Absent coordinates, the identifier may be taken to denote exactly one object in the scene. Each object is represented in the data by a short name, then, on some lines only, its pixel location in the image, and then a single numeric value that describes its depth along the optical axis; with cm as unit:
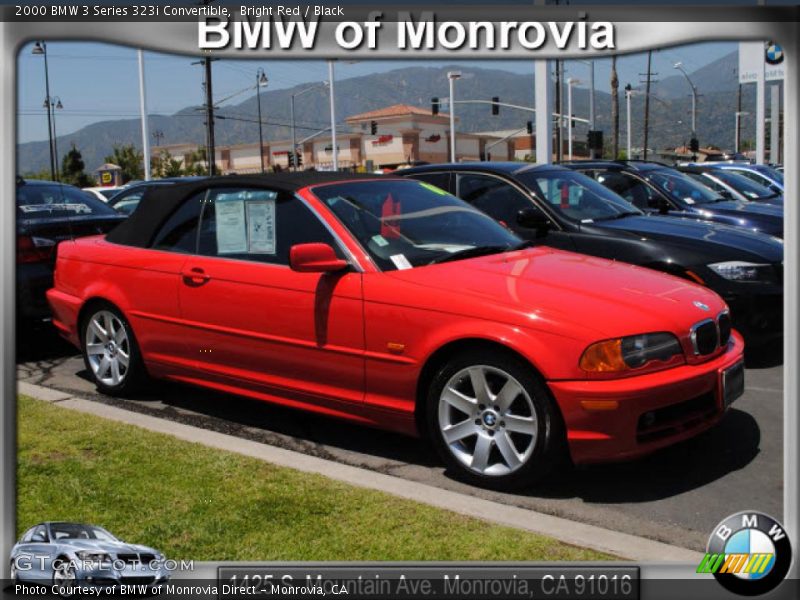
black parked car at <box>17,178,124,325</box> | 643
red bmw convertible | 386
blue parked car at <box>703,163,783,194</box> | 1341
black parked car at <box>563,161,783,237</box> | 864
